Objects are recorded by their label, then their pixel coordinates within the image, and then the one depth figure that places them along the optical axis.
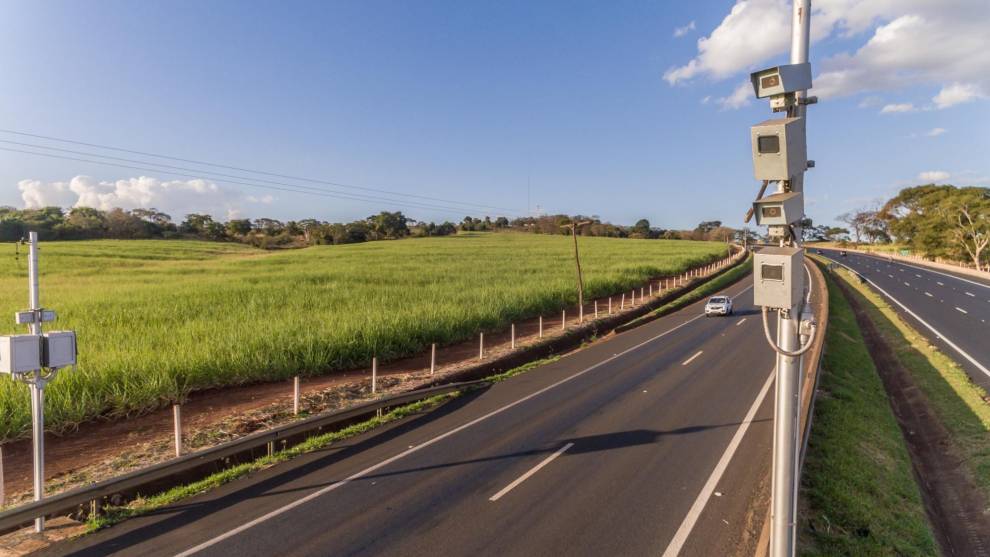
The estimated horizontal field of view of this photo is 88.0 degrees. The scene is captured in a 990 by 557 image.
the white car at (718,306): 29.47
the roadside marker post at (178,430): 9.04
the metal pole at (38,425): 7.07
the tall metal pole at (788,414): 4.41
